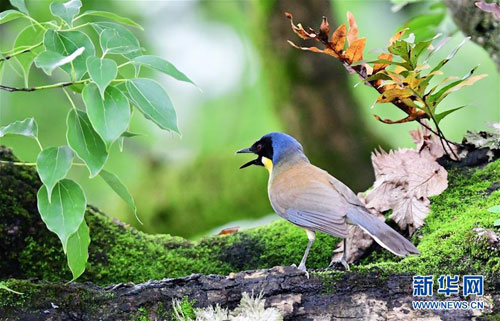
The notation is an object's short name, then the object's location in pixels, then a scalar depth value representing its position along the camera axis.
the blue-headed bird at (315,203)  4.37
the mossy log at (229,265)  3.94
